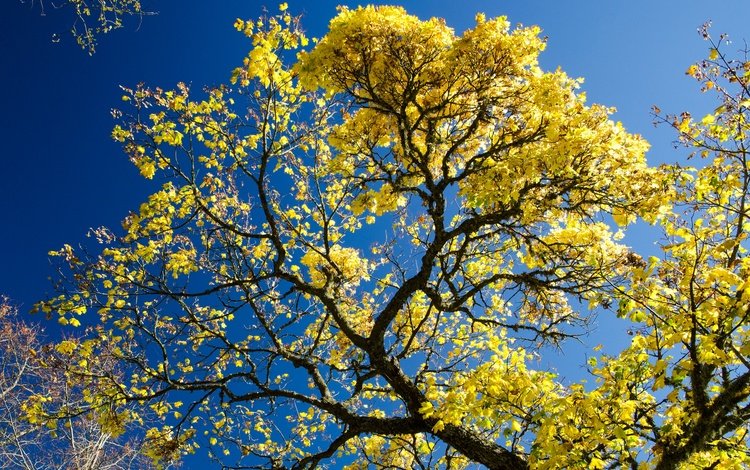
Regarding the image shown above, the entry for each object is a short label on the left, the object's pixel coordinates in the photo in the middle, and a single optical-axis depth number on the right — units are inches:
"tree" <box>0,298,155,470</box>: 521.0
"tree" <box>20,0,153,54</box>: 176.9
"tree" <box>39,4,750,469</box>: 180.5
